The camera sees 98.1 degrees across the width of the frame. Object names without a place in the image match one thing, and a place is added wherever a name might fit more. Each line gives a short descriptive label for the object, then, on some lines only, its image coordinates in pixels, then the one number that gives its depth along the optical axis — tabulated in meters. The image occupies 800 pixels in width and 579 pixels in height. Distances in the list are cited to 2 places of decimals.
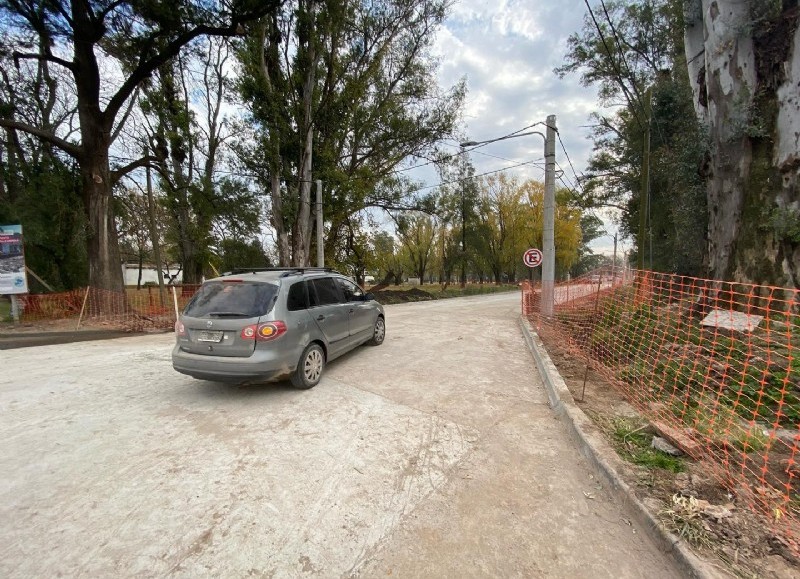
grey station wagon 4.20
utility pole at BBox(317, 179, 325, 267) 16.69
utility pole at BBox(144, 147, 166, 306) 17.91
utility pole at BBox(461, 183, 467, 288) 33.06
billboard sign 9.85
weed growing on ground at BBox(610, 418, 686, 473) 2.82
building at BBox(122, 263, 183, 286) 53.88
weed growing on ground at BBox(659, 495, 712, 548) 2.06
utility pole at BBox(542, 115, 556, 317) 11.10
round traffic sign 13.01
